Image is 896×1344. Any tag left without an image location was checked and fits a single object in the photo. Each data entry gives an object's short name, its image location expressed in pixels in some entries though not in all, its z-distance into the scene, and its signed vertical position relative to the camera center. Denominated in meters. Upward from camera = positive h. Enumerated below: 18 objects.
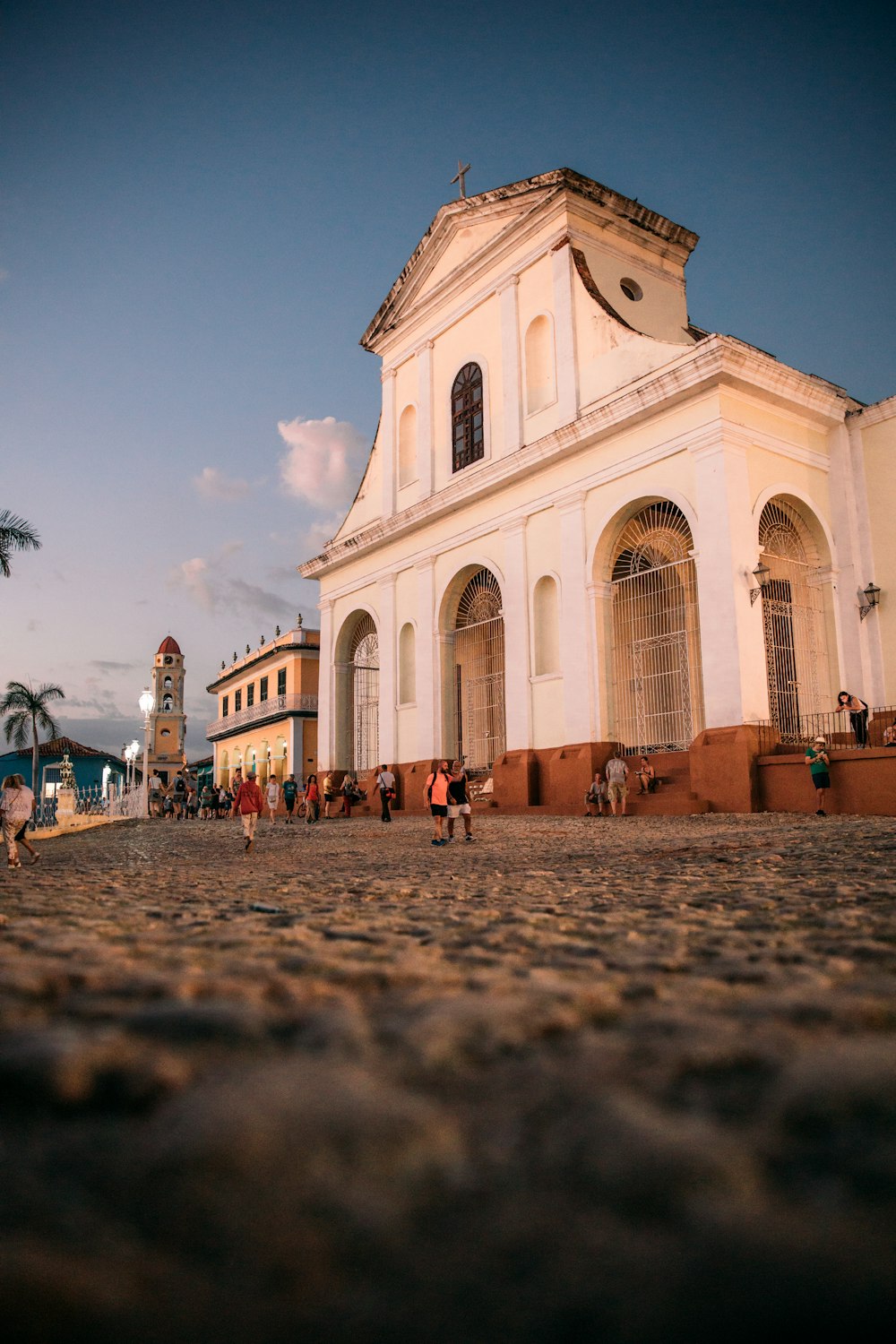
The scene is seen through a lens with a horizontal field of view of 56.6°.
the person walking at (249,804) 10.21 -0.09
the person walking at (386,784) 16.20 +0.20
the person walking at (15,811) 8.21 -0.10
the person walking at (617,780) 12.76 +0.14
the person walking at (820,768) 10.20 +0.22
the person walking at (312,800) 17.92 -0.11
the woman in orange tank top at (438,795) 9.45 -0.02
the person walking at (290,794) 19.95 +0.04
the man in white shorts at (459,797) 9.57 -0.06
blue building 56.38 +2.43
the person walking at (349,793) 18.92 +0.03
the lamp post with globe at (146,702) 22.36 +2.58
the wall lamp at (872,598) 13.15 +2.94
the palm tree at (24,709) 35.06 +3.81
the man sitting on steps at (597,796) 13.02 -0.09
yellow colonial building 32.88 +3.52
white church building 12.84 +4.92
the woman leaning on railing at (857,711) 11.52 +1.04
